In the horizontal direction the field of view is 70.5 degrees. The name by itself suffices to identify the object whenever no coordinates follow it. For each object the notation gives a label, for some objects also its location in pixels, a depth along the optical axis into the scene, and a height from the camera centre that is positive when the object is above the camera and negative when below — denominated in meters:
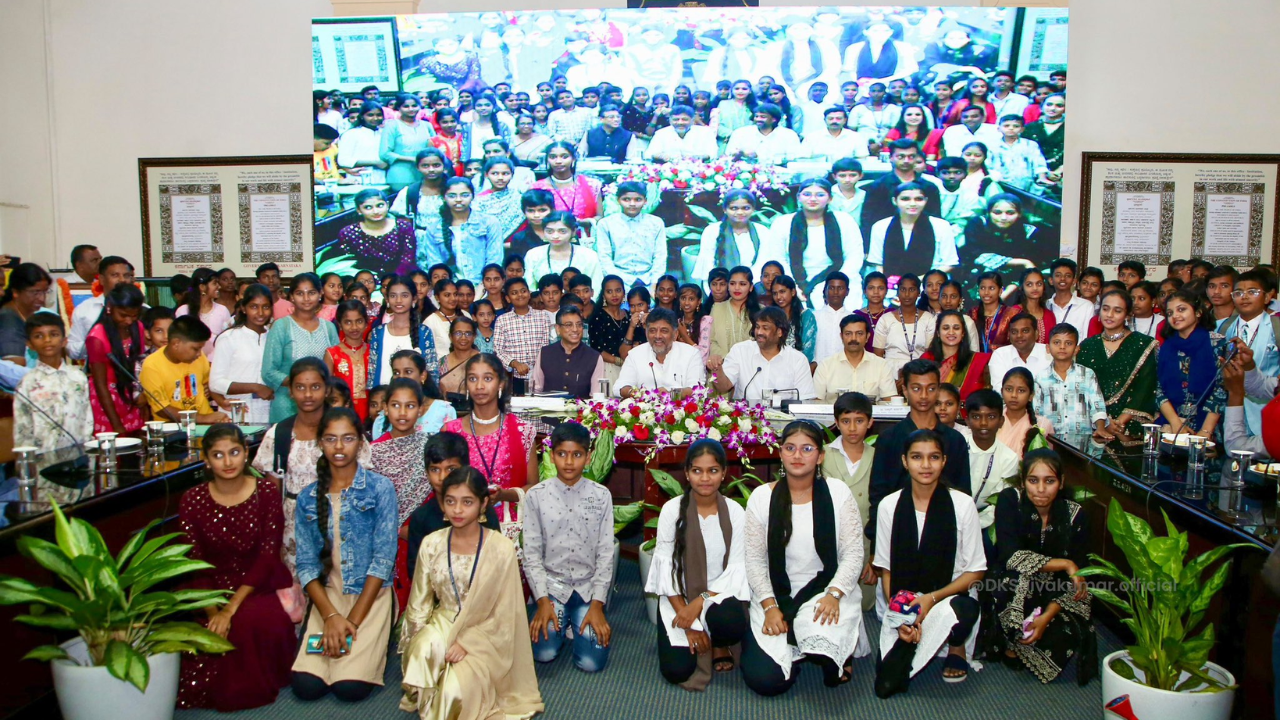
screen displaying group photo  7.61 +1.34
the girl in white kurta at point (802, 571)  3.27 -1.02
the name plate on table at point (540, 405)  4.68 -0.55
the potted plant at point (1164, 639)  2.70 -1.03
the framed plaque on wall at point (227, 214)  8.52 +0.81
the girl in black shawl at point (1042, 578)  3.36 -1.05
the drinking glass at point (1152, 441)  3.91 -0.60
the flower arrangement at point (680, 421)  4.16 -0.56
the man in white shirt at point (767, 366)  5.19 -0.38
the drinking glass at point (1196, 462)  3.45 -0.61
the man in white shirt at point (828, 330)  6.77 -0.21
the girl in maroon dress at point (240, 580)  3.16 -1.03
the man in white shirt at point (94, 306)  5.88 -0.05
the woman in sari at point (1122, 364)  4.73 -0.32
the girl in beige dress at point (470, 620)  2.97 -1.09
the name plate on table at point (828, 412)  4.56 -0.56
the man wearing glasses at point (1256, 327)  4.62 -0.13
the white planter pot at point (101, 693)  2.69 -1.18
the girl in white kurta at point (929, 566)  3.28 -0.99
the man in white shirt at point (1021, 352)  4.89 -0.27
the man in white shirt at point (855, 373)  5.16 -0.41
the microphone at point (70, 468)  3.48 -0.67
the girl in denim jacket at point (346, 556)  3.25 -0.95
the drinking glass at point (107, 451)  3.63 -0.61
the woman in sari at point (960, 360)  5.14 -0.33
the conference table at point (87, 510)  2.86 -0.76
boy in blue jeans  3.53 -0.96
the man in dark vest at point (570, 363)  5.29 -0.37
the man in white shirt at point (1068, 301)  6.58 +0.01
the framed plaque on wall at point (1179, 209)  7.91 +0.83
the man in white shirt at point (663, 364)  5.23 -0.37
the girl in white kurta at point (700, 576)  3.34 -1.04
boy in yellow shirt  4.62 -0.40
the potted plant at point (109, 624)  2.63 -0.99
